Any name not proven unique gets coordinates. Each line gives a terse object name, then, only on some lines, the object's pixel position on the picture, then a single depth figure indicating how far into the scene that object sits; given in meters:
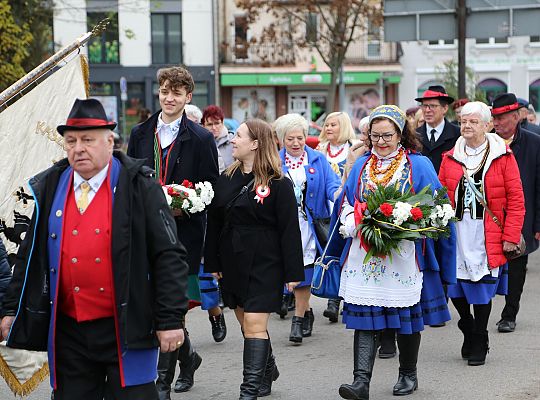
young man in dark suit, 6.98
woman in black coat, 6.61
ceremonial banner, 6.73
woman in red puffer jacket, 8.14
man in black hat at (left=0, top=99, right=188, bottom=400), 4.70
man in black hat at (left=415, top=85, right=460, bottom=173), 10.12
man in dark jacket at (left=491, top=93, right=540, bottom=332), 9.65
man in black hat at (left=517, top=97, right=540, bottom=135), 12.43
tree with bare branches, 34.28
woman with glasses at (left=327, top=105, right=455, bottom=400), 6.85
